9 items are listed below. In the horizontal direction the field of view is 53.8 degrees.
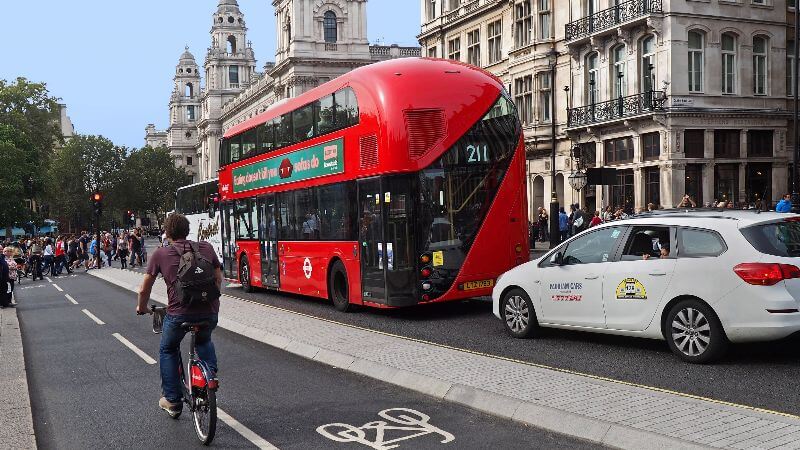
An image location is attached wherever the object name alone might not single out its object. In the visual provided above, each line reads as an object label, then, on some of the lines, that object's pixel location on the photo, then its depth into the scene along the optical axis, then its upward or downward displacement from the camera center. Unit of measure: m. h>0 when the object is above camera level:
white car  8.24 -0.86
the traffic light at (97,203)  36.69 +0.72
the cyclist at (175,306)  6.67 -0.76
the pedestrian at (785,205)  19.89 -0.08
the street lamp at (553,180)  31.30 +1.21
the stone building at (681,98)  31.64 +4.46
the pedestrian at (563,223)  31.72 -0.64
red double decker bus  13.24 +0.50
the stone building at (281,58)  82.94 +18.52
